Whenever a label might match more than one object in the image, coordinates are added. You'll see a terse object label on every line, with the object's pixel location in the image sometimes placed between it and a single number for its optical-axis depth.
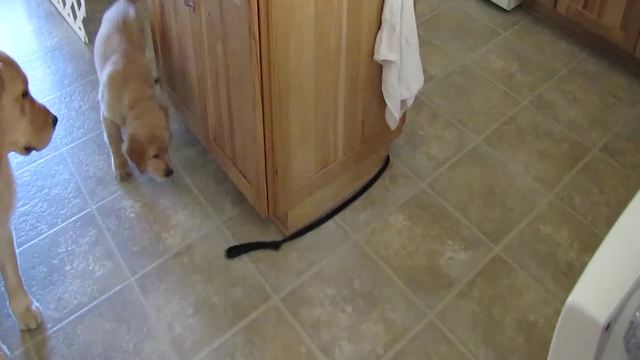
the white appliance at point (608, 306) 0.82
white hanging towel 1.57
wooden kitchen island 1.42
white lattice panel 2.34
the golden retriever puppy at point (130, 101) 1.83
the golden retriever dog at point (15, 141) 1.40
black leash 1.81
